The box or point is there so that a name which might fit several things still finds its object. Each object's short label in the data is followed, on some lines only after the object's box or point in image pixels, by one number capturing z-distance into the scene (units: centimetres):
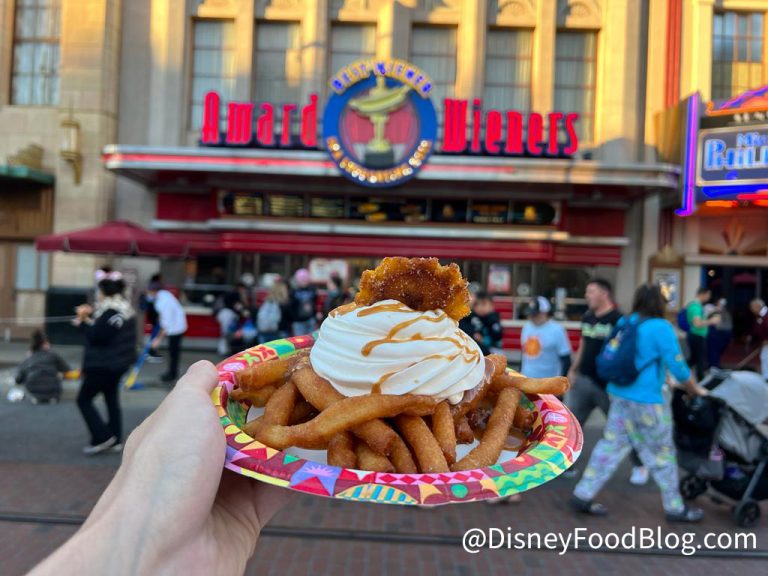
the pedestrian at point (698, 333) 998
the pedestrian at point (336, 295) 890
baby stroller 469
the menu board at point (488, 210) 1370
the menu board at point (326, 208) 1373
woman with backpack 469
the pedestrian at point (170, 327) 940
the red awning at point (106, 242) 1073
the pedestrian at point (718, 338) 1151
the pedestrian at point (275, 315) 959
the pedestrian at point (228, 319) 1178
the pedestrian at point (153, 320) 984
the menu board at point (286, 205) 1370
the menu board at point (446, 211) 1370
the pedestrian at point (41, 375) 793
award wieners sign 1216
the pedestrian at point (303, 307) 973
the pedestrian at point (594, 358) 537
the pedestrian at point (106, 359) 588
